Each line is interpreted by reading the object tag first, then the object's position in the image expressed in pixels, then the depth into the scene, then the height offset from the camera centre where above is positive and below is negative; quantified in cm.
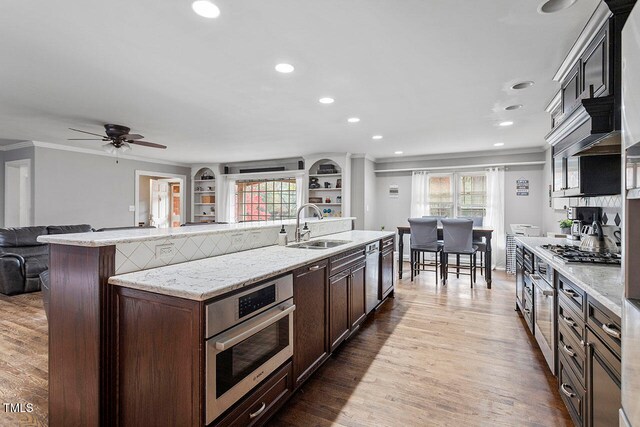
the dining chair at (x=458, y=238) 486 -37
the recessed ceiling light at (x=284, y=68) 248 +118
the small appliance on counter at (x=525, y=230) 538 -27
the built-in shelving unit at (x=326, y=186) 685 +61
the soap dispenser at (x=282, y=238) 289 -22
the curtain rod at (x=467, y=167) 594 +98
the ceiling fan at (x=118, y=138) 421 +104
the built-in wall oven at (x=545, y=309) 212 -70
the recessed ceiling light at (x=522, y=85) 280 +118
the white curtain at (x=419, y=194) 680 +44
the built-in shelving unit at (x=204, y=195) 836 +52
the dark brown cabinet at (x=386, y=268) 374 -66
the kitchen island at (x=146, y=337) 134 -58
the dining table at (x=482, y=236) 489 -39
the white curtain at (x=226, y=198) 800 +42
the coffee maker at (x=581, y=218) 292 -4
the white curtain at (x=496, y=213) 619 +3
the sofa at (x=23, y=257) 428 -61
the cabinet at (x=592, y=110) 167 +59
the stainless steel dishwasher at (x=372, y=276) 325 -68
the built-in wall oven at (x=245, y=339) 135 -62
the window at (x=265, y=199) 761 +39
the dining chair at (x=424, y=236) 512 -35
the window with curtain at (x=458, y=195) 651 +42
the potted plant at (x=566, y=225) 370 -13
